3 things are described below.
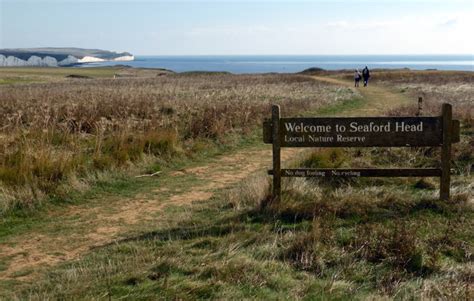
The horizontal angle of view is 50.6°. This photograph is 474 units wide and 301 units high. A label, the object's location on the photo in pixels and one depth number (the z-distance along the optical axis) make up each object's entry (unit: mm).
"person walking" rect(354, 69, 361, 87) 41481
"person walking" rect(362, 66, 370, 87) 42034
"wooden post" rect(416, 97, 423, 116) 15457
